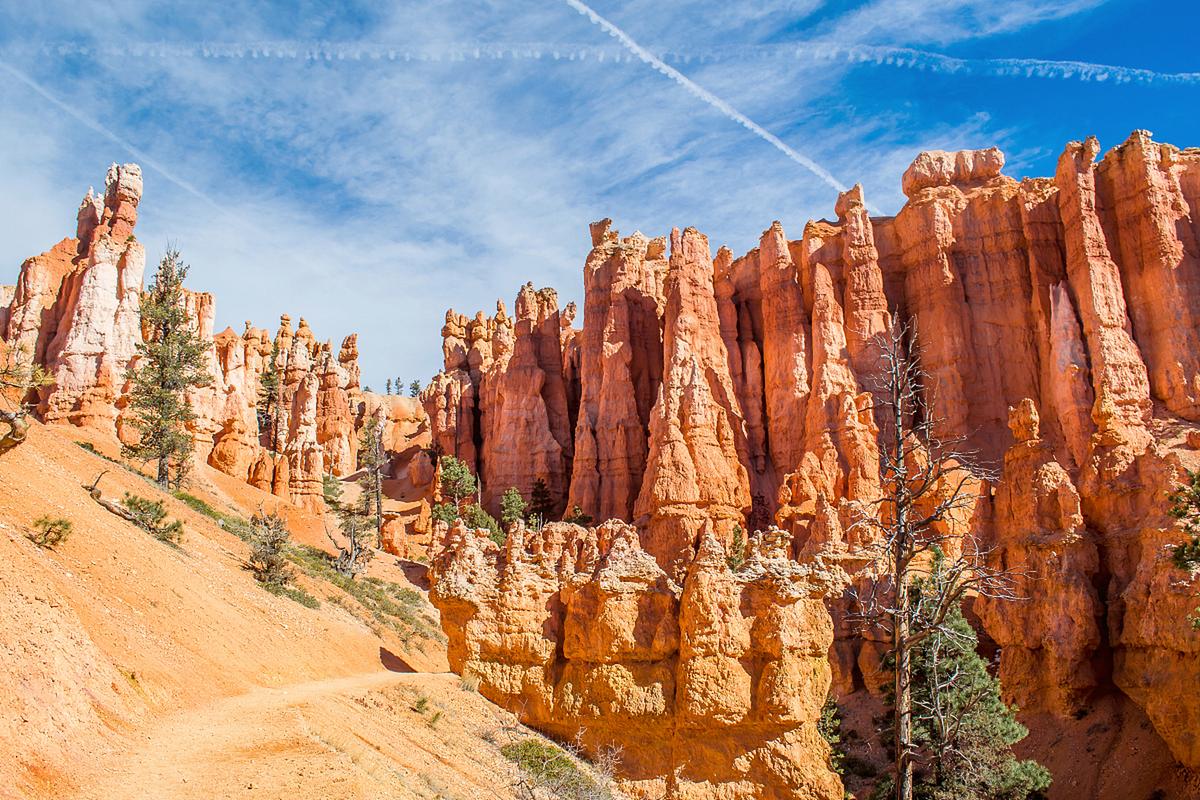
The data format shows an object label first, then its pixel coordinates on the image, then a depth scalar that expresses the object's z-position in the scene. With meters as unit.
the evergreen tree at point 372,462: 58.00
